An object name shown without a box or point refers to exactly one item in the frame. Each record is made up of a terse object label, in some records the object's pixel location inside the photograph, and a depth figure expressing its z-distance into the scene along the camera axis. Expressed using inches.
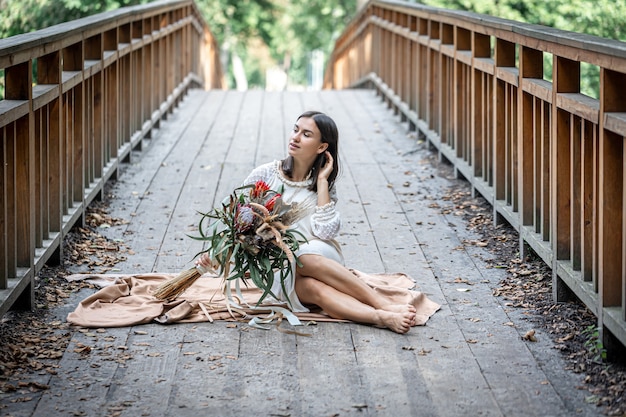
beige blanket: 189.0
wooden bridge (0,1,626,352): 164.9
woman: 187.9
